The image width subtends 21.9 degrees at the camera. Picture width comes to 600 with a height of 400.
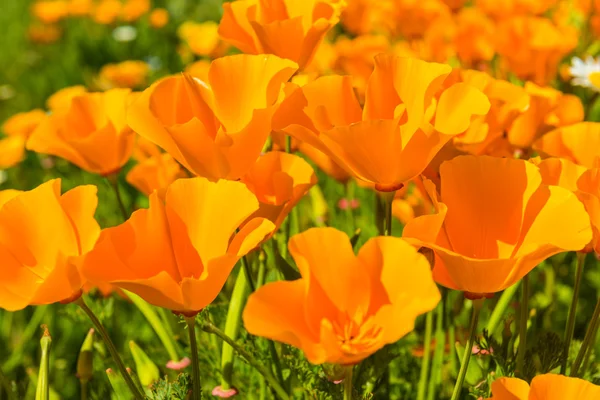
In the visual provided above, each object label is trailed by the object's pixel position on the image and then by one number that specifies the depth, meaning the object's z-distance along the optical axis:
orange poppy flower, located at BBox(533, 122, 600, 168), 0.58
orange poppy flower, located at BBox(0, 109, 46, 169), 0.82
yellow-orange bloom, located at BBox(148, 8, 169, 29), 1.60
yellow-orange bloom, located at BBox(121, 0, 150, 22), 1.67
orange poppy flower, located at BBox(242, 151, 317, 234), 0.56
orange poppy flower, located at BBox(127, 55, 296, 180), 0.55
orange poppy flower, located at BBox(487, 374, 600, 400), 0.51
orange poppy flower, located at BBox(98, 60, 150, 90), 1.24
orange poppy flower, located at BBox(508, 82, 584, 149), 0.63
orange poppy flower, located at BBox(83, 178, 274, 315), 0.51
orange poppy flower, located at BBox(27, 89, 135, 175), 0.62
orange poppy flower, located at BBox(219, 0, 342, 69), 0.60
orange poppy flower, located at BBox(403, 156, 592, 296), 0.51
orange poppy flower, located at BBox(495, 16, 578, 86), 0.79
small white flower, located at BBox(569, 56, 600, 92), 0.77
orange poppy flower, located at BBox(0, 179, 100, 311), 0.54
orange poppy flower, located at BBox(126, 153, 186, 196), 0.64
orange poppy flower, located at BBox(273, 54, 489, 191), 0.54
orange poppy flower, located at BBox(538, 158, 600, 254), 0.54
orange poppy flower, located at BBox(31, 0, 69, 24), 1.71
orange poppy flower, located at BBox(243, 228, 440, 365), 0.50
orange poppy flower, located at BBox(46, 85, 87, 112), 0.65
